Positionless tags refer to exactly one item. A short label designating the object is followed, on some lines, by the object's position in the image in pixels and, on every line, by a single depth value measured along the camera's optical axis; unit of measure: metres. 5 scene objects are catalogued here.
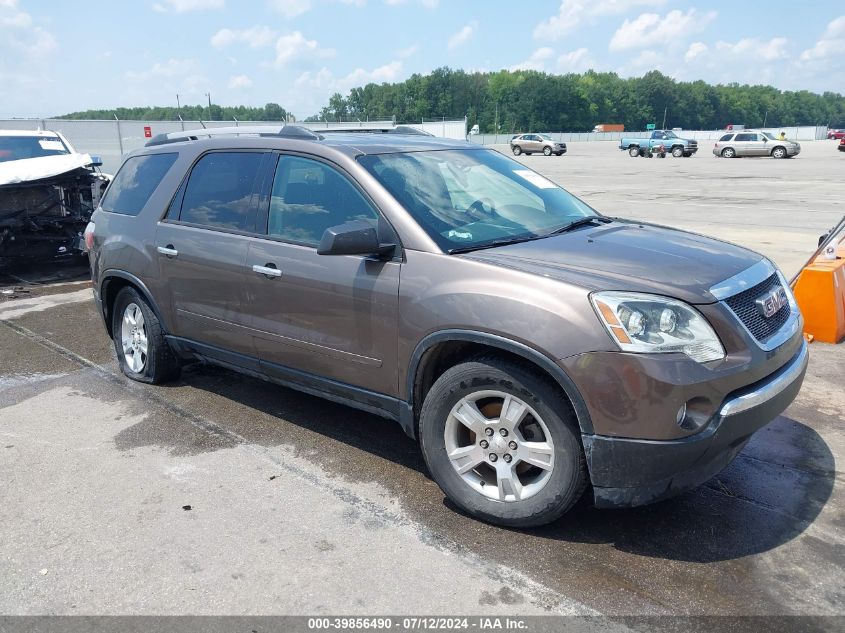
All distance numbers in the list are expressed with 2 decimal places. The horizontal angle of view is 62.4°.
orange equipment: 5.89
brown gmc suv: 2.86
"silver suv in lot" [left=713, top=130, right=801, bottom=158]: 40.03
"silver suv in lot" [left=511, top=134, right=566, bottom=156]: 50.03
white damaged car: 9.24
